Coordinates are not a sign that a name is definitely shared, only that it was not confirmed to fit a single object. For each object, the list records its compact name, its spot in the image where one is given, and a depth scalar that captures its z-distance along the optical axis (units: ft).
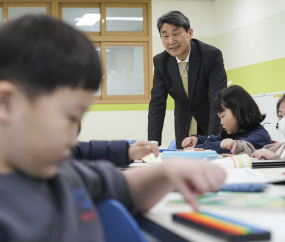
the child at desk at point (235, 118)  7.66
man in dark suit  8.95
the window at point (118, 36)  17.85
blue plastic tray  4.78
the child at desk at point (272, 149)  5.41
